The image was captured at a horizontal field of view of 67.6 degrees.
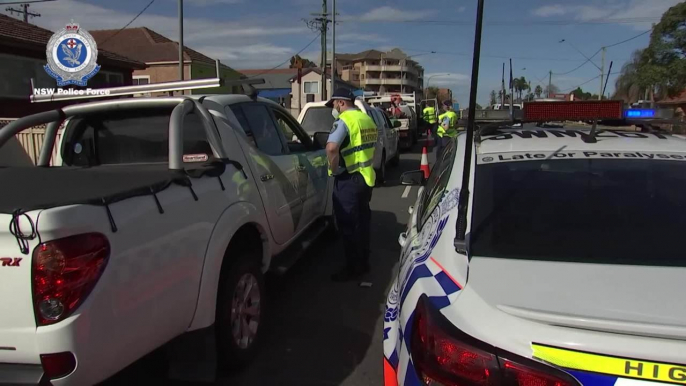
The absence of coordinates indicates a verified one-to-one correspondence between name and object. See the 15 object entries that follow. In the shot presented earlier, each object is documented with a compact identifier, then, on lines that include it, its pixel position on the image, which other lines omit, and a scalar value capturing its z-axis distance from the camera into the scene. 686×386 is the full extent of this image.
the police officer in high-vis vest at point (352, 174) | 4.89
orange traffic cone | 12.02
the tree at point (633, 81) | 44.78
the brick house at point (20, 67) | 16.97
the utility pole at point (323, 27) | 33.38
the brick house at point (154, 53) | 32.19
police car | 1.57
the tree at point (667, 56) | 42.62
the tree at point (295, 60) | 22.43
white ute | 2.01
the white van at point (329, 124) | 10.63
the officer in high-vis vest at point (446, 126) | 11.75
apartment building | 110.88
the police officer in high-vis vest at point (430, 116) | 19.31
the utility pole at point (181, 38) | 18.03
